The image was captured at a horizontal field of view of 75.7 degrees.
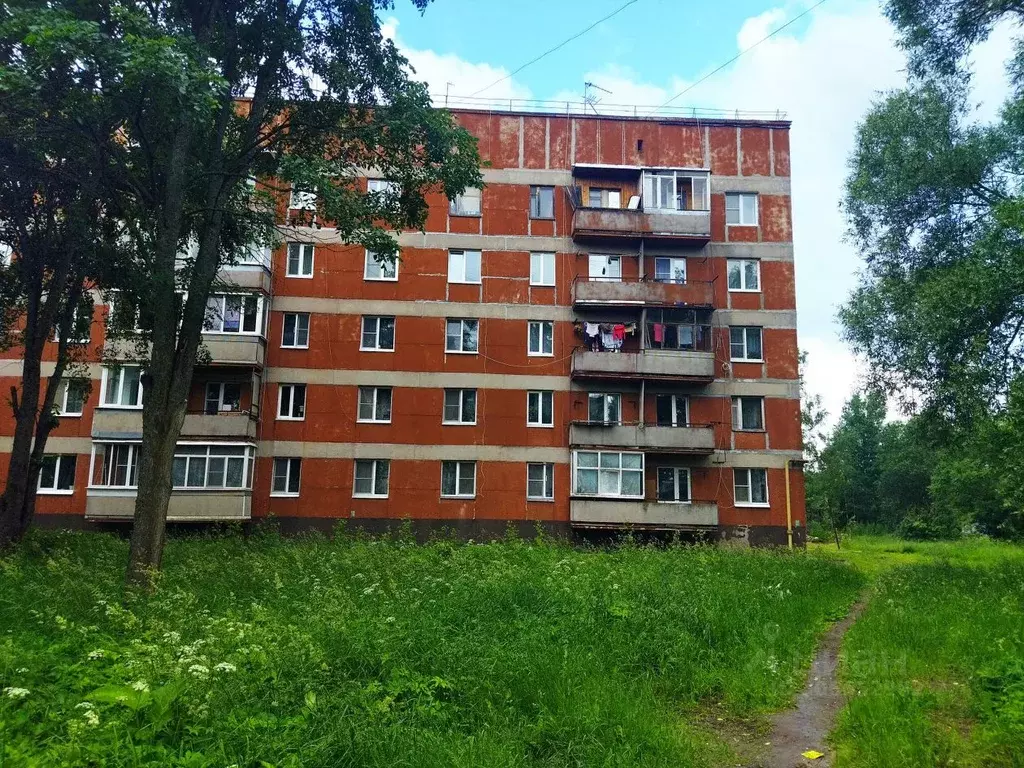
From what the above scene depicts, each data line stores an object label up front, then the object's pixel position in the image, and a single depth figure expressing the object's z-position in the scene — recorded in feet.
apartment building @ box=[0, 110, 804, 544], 81.10
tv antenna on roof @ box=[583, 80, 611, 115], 91.76
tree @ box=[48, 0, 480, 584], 36.17
